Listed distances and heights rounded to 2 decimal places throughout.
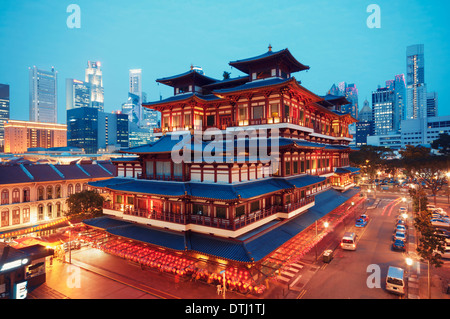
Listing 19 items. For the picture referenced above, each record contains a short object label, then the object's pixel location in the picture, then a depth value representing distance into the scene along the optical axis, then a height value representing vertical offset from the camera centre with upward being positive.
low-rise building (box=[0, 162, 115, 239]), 40.62 -5.81
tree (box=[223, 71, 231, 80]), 41.24 +14.02
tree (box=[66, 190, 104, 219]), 39.31 -7.46
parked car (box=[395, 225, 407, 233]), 38.35 -11.40
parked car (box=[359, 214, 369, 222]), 46.09 -11.35
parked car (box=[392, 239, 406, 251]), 32.47 -11.72
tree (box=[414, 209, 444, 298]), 21.73 -7.99
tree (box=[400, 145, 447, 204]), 62.81 -1.44
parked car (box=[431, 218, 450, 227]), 40.72 -11.18
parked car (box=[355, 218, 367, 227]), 43.17 -11.71
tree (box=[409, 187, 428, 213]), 36.53 -7.12
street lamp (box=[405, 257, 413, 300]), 24.48 -10.54
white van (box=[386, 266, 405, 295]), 22.27 -11.56
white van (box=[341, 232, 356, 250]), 33.03 -11.65
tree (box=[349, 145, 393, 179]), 82.75 -1.33
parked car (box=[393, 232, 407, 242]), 34.13 -11.31
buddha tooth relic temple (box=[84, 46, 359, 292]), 23.38 -1.60
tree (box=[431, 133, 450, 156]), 69.25 +3.80
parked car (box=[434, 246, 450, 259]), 29.67 -11.85
